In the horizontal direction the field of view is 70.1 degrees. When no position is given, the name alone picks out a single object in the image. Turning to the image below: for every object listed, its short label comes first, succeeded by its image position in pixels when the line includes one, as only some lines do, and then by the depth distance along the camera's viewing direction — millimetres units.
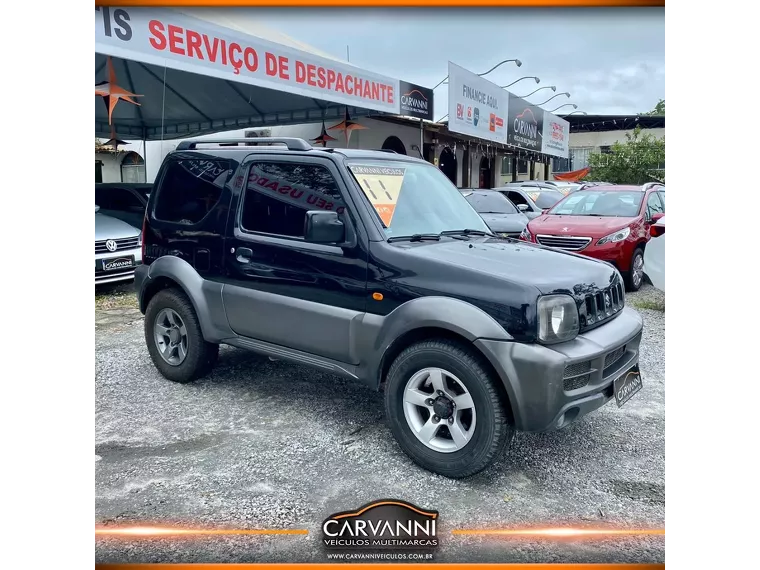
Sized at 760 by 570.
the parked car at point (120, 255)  4759
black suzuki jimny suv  2516
